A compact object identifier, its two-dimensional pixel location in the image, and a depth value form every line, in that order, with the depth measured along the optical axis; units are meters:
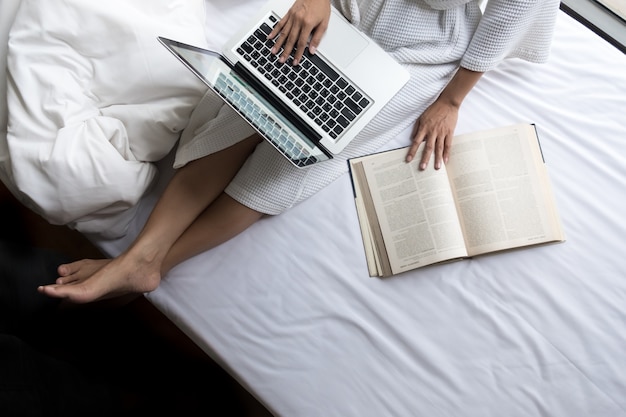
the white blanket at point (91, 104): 0.92
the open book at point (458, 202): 1.01
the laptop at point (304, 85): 0.85
